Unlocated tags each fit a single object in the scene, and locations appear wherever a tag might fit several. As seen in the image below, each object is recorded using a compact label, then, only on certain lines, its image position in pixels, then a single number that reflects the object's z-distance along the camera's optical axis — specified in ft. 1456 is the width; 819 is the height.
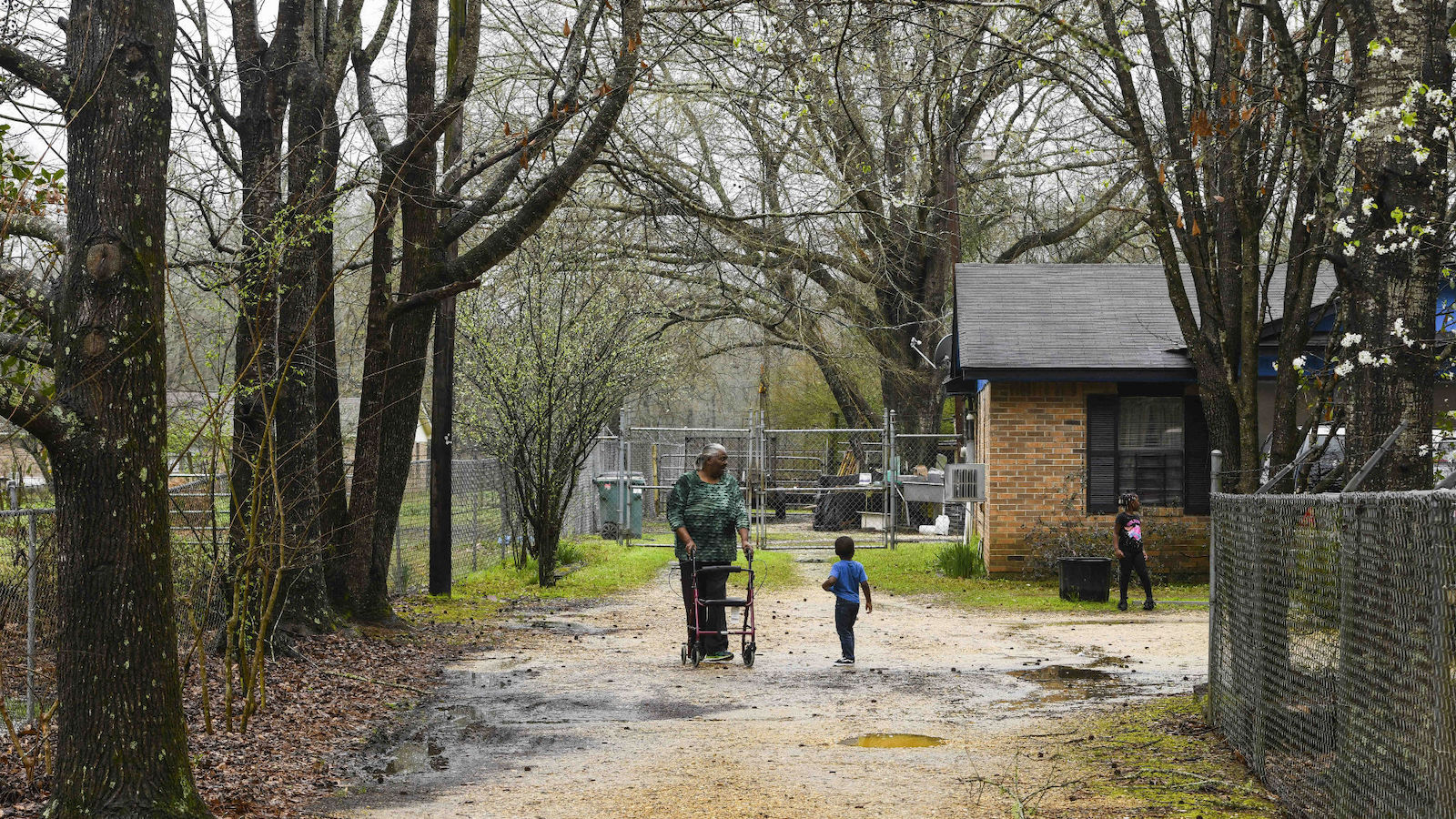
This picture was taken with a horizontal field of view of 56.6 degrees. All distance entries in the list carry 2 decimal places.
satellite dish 79.77
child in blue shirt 37.27
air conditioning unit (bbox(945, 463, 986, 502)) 67.31
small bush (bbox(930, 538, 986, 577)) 63.62
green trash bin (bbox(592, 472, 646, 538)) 88.22
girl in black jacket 51.03
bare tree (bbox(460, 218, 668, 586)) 57.93
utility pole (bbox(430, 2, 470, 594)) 51.21
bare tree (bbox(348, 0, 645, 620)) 36.22
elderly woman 36.96
